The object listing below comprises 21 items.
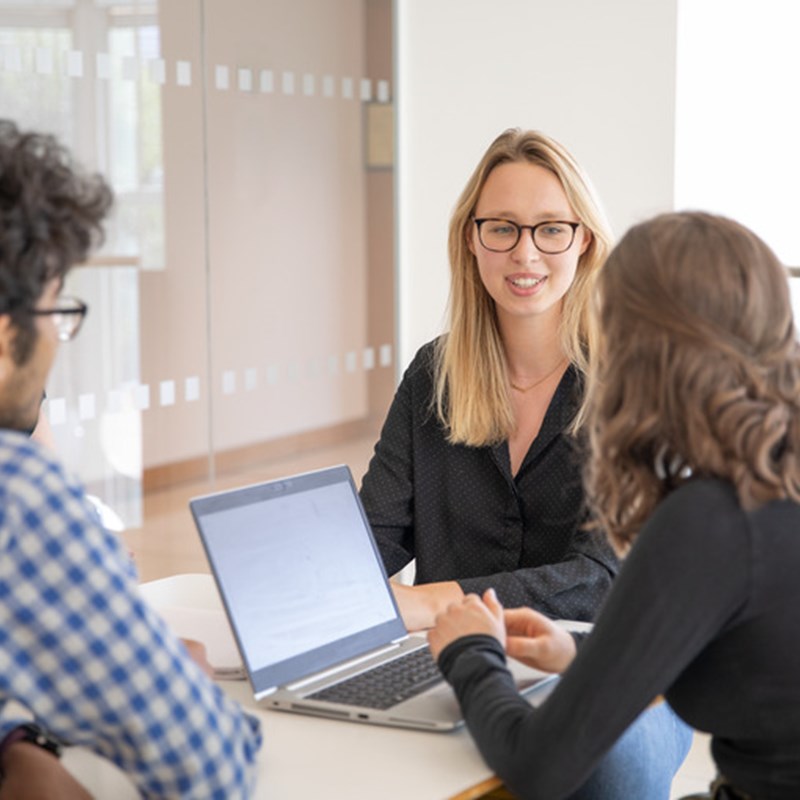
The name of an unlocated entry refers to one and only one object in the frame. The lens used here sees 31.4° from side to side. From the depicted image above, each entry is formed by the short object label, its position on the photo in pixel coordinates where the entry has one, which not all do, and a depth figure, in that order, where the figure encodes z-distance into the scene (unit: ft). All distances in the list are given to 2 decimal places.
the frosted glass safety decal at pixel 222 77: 13.71
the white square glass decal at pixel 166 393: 13.52
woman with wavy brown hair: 4.59
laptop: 5.58
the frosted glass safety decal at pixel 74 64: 12.25
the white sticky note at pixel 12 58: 11.72
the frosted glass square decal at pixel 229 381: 14.14
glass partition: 12.61
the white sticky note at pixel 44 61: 11.96
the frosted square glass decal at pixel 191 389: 13.75
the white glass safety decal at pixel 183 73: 13.30
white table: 4.79
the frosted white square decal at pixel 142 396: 13.28
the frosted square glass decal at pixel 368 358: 15.84
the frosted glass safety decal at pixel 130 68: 12.76
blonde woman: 7.91
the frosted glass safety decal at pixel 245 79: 13.97
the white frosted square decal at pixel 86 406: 12.75
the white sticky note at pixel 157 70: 13.03
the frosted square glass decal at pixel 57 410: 12.47
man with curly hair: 4.05
